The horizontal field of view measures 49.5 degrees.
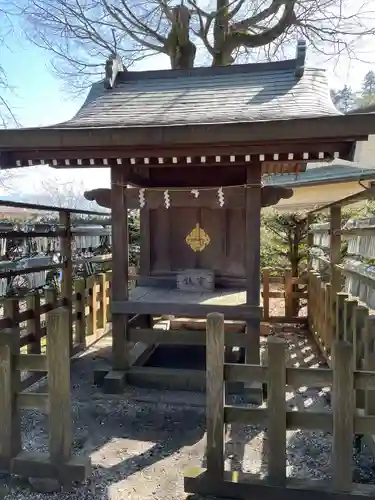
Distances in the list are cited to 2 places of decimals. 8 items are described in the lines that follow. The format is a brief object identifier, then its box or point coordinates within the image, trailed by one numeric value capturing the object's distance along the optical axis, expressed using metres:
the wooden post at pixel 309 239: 7.16
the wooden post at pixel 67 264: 5.06
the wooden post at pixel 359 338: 2.80
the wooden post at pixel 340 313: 3.59
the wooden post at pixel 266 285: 6.88
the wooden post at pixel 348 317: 3.10
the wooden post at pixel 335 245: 4.79
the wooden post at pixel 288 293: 6.87
